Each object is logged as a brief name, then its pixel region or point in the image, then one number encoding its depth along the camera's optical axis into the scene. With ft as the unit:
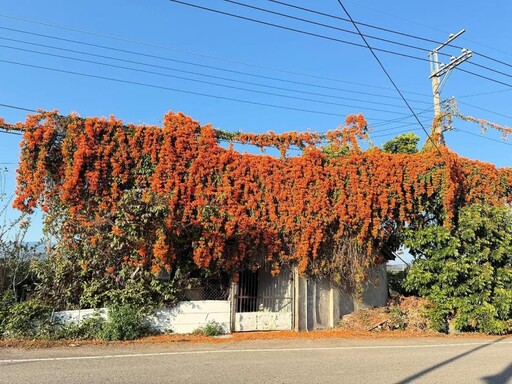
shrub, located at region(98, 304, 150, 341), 34.42
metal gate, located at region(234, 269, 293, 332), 41.73
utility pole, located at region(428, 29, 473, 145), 59.00
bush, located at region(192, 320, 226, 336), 38.38
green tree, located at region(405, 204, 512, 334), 44.06
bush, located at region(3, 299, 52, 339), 32.96
